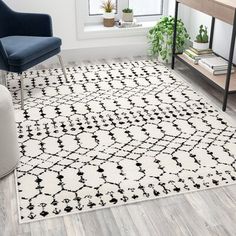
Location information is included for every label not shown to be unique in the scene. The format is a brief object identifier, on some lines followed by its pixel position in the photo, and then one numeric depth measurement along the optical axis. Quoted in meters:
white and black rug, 2.15
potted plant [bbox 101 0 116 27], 4.15
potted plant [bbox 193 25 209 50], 3.62
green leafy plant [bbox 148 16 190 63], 3.88
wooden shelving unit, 2.78
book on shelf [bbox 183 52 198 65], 3.54
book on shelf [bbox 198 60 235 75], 3.28
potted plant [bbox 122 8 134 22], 4.17
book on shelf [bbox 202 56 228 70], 3.29
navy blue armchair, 3.01
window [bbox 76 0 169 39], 4.04
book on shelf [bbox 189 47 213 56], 3.58
